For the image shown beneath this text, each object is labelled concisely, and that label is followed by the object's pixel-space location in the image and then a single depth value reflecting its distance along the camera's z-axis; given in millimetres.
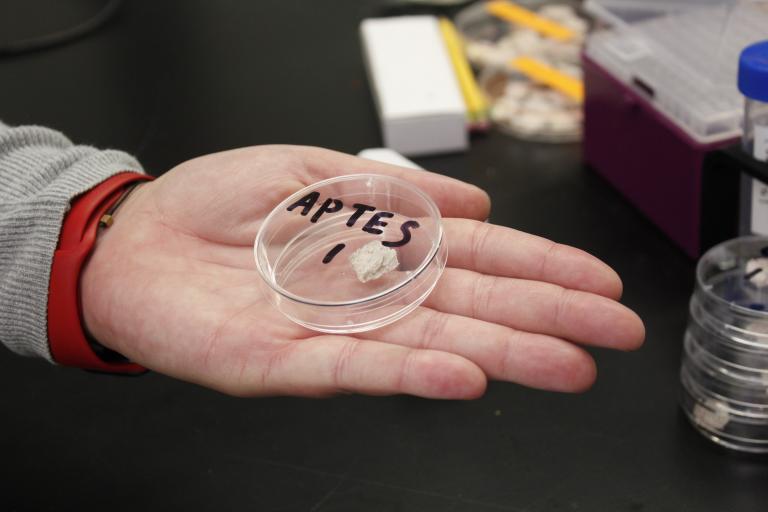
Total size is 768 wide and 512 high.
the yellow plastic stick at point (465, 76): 614
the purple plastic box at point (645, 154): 511
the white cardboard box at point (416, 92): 595
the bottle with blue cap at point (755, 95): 445
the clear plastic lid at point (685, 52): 500
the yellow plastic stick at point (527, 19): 659
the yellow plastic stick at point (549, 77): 620
